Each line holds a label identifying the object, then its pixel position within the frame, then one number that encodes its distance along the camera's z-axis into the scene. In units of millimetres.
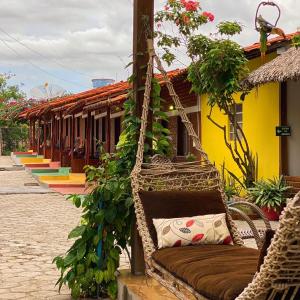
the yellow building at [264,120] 10188
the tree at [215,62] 9758
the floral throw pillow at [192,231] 4066
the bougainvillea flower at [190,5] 10422
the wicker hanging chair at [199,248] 2352
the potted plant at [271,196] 9297
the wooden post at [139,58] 4738
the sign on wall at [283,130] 10047
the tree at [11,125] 33281
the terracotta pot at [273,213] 9320
